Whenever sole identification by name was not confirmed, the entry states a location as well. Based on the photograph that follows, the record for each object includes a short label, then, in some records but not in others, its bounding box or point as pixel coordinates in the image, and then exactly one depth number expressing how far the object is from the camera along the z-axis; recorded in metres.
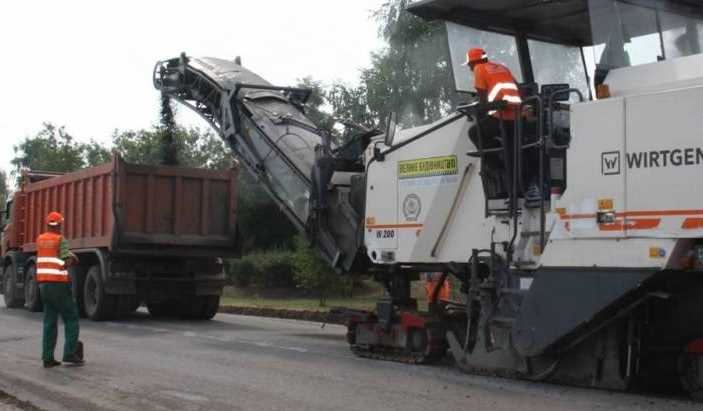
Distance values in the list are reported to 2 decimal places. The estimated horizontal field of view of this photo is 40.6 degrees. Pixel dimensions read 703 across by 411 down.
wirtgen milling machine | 7.71
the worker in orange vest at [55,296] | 9.78
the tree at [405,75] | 20.43
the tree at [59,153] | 47.44
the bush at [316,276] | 20.39
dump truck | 15.49
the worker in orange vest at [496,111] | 8.84
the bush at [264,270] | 27.44
